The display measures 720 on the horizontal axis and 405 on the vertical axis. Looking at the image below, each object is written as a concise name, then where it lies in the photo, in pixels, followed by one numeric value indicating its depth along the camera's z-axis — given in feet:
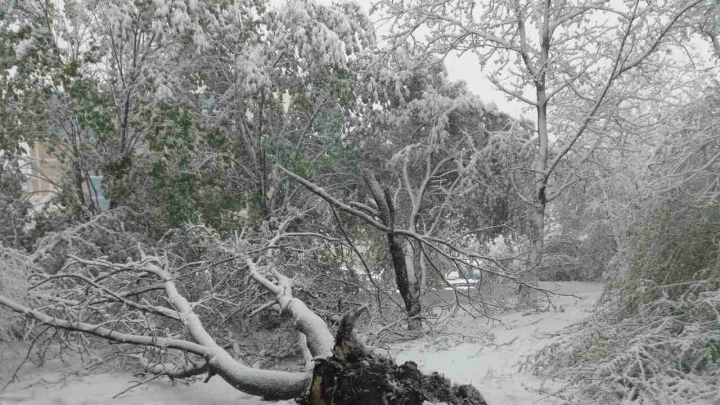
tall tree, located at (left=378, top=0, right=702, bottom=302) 27.43
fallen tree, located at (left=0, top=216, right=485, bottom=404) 8.63
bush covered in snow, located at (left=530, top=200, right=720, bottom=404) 11.16
